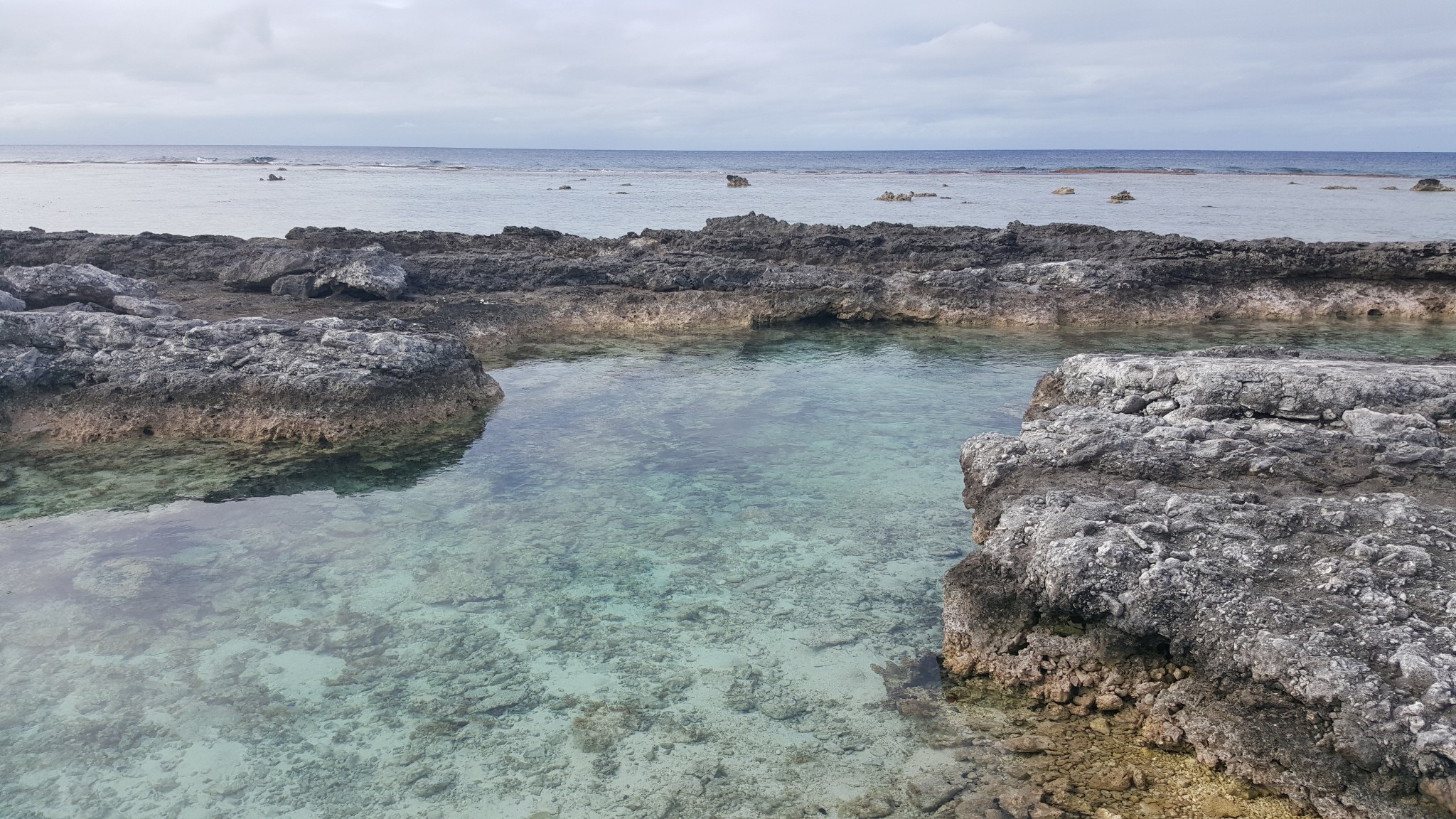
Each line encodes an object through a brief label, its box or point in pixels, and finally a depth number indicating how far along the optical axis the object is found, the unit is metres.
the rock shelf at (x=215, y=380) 9.80
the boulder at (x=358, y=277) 15.53
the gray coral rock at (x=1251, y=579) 4.11
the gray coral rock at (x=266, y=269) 15.81
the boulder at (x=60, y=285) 13.12
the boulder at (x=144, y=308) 12.73
